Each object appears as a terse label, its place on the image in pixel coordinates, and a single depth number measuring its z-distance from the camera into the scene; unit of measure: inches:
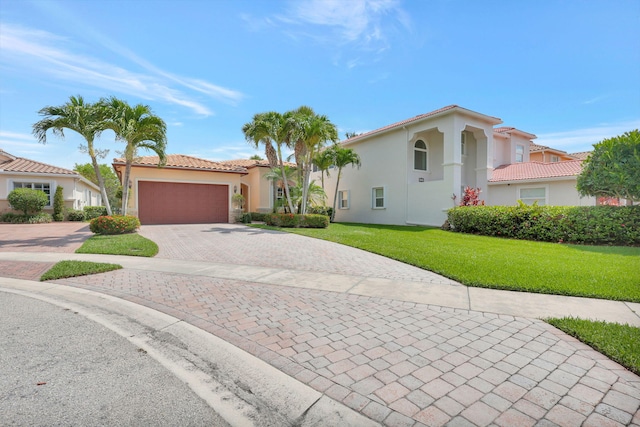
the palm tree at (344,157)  802.0
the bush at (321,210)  839.4
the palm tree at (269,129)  648.4
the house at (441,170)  658.2
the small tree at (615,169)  426.9
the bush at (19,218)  776.0
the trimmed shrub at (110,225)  513.7
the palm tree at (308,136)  631.8
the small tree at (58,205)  847.7
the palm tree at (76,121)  469.4
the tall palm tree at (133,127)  490.6
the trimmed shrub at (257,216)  834.3
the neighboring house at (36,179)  809.5
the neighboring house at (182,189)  747.4
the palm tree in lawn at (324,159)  781.3
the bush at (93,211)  942.2
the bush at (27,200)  767.1
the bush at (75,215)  875.4
